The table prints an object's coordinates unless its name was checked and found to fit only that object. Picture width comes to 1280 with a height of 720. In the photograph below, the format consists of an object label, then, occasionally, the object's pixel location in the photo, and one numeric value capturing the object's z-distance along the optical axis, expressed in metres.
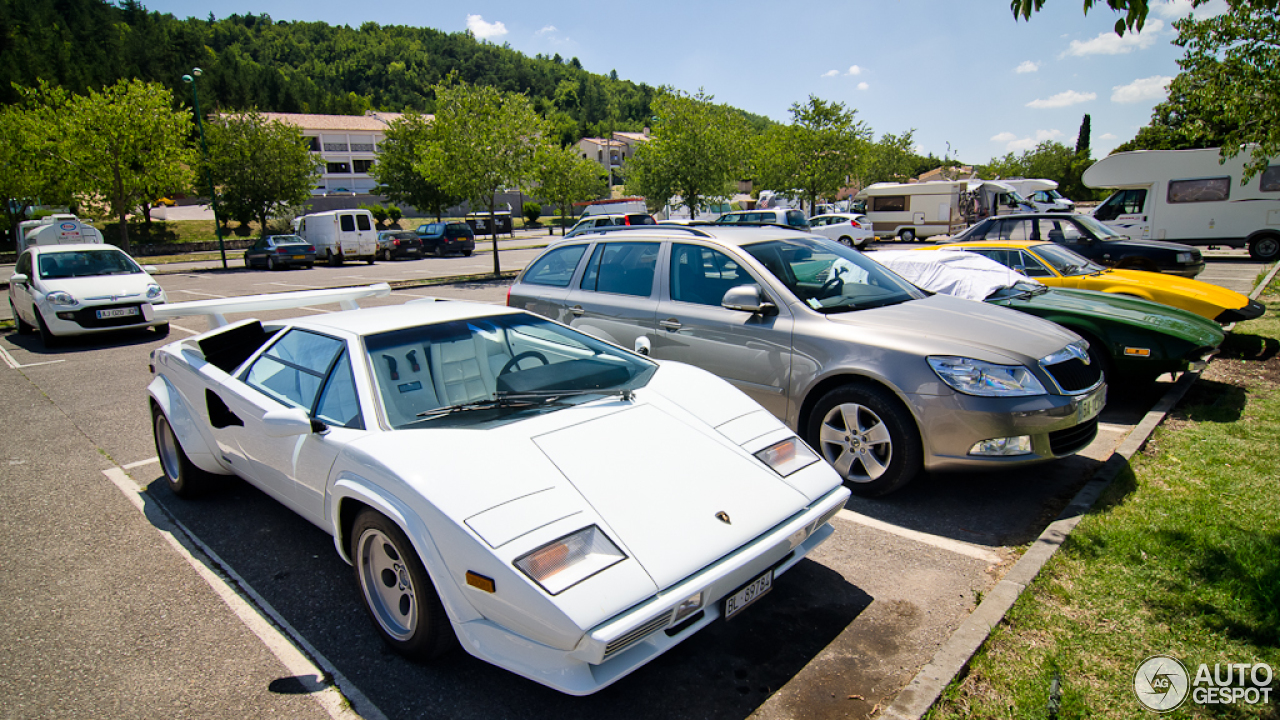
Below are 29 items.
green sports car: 5.48
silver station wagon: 3.81
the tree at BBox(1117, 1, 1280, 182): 10.02
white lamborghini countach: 2.12
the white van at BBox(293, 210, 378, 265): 27.91
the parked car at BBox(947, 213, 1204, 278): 10.16
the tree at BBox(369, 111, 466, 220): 45.22
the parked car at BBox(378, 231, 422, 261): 30.48
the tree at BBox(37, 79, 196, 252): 24.06
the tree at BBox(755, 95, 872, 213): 33.19
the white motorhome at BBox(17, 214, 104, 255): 20.95
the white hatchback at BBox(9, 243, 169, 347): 10.27
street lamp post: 26.99
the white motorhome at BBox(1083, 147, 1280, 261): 18.05
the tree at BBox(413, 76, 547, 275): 20.58
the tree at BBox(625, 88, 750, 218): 25.97
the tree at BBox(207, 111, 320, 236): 32.09
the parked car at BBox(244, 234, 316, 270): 26.28
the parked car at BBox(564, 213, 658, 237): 26.56
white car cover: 7.02
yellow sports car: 6.92
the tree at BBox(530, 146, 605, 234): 42.40
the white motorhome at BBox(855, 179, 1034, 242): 29.48
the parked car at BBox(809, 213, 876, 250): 26.83
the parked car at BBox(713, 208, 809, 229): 25.70
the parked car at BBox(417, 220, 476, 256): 31.23
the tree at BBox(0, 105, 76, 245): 24.98
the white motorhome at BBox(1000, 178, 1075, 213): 32.88
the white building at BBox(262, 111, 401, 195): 82.38
